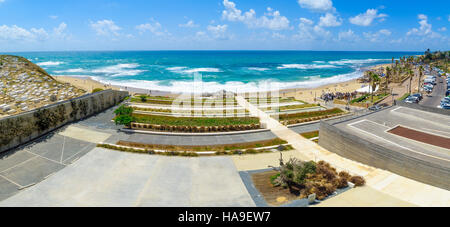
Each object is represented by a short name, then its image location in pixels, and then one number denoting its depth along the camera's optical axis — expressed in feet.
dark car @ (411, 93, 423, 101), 138.34
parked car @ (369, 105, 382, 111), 116.57
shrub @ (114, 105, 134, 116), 89.28
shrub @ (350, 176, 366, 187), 47.62
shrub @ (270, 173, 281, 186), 49.61
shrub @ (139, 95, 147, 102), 127.52
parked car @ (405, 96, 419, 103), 134.51
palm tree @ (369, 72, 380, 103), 147.43
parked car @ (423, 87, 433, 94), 159.84
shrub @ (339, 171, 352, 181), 49.25
